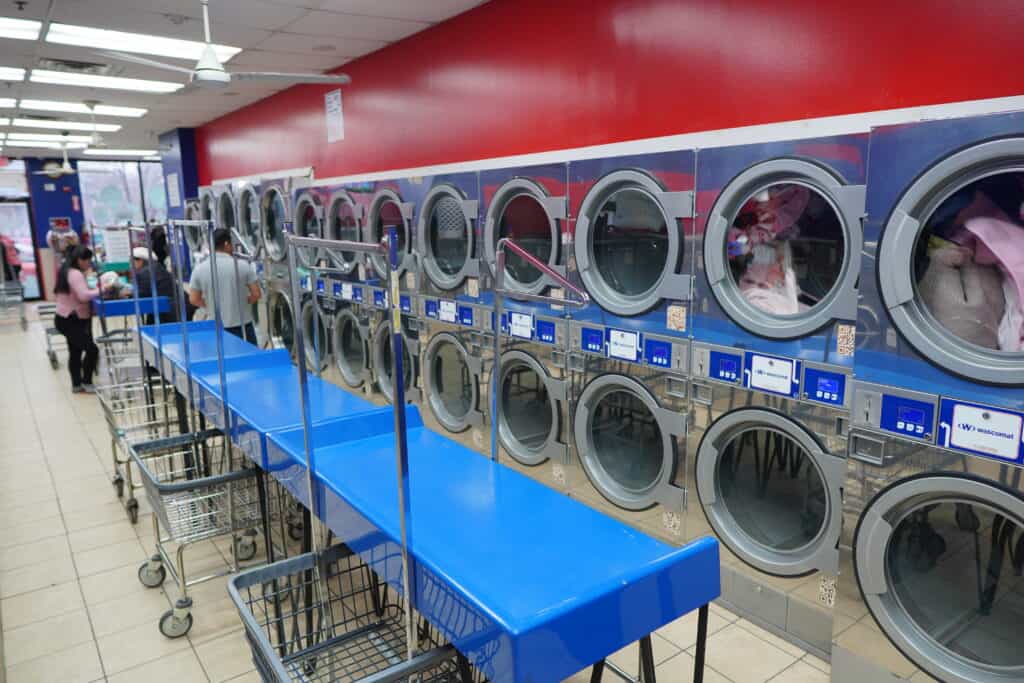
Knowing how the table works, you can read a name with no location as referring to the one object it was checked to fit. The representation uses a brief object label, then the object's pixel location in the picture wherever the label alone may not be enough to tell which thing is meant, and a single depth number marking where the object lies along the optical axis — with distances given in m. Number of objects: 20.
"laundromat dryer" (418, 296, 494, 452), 4.05
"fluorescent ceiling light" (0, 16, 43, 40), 4.64
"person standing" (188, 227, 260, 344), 5.00
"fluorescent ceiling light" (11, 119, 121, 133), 9.17
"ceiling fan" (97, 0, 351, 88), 3.51
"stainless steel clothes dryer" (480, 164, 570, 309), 3.36
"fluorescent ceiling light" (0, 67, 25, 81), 6.04
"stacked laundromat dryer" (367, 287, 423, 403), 4.62
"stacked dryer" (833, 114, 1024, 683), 1.85
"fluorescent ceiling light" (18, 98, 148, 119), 7.78
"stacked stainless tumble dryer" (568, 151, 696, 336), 2.79
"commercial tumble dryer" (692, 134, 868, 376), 2.31
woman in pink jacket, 6.52
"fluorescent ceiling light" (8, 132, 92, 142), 10.63
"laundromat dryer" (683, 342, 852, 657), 2.44
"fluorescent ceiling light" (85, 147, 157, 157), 12.71
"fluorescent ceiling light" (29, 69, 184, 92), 6.32
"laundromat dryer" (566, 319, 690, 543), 2.97
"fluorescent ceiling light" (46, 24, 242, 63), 4.97
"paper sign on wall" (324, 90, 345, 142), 6.27
